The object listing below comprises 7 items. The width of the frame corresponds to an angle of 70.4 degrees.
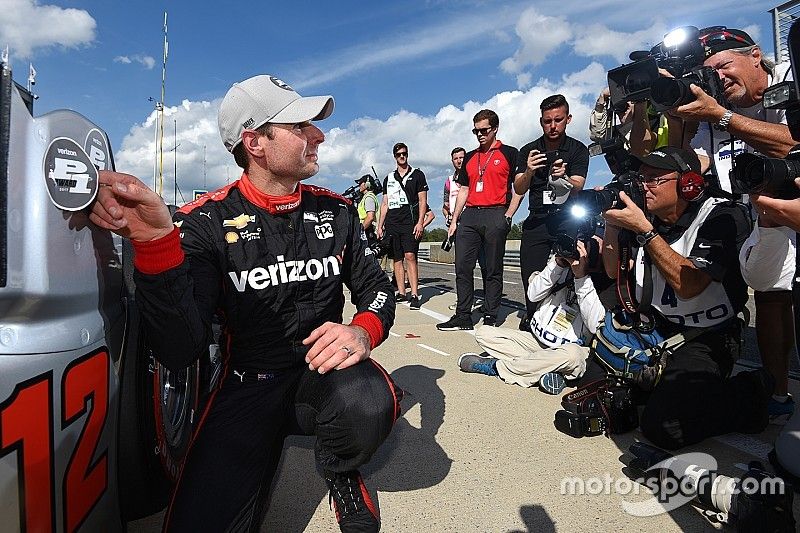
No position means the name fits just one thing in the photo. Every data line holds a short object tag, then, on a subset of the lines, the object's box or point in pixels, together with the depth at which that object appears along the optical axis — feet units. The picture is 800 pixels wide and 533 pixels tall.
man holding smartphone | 13.88
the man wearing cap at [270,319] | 5.29
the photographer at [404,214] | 22.80
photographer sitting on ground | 10.59
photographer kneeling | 7.86
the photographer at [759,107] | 8.92
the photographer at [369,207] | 26.68
